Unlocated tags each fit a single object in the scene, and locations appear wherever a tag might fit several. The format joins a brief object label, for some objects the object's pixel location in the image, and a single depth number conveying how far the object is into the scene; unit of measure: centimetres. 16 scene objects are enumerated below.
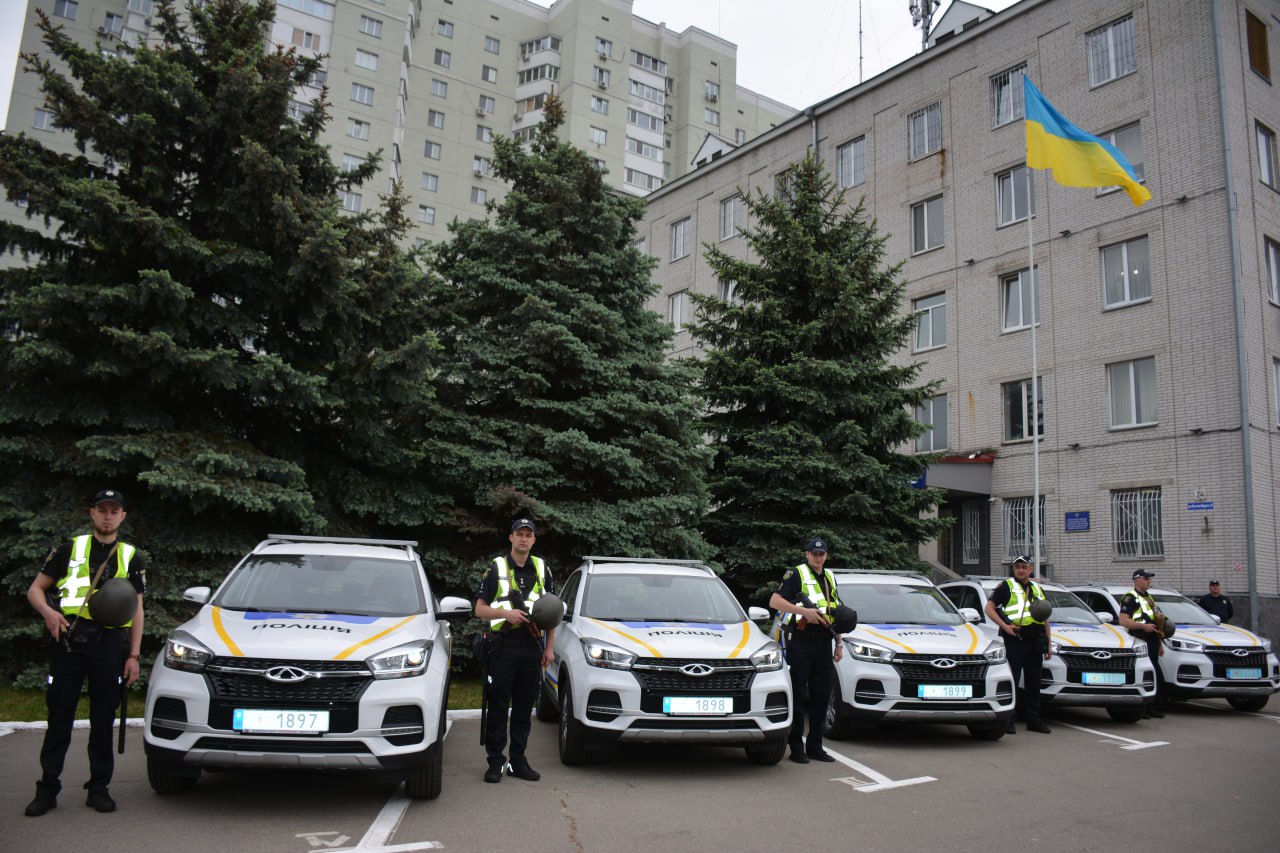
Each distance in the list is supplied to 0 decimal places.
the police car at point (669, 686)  713
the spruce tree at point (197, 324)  1005
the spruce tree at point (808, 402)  1520
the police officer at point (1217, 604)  1680
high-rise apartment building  5272
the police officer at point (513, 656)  705
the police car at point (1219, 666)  1241
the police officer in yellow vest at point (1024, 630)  1012
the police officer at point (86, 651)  562
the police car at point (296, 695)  557
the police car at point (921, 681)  886
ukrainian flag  1956
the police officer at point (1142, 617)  1208
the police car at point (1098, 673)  1079
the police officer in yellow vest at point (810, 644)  808
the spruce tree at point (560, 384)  1287
